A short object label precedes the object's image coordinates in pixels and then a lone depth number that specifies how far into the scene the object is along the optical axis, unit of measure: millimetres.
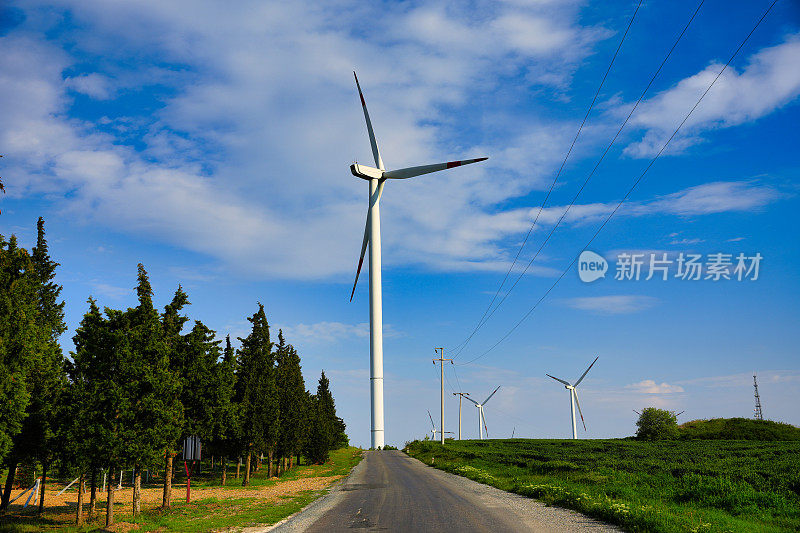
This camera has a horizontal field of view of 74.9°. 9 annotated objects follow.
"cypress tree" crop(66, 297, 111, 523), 27391
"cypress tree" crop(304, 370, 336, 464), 77500
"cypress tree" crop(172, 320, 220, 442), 36938
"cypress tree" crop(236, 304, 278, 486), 52469
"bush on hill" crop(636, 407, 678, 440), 110812
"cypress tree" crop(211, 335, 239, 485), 40688
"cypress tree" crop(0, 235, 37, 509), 24094
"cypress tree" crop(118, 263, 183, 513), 28156
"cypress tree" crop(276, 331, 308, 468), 60500
